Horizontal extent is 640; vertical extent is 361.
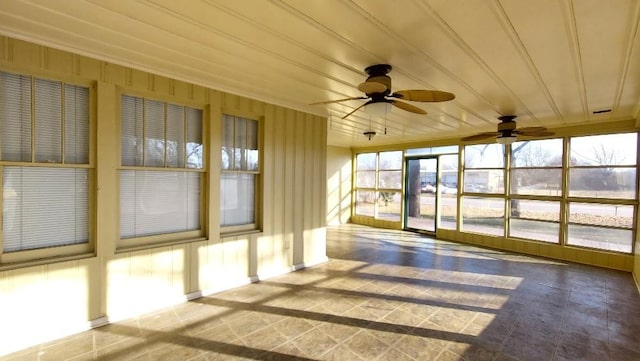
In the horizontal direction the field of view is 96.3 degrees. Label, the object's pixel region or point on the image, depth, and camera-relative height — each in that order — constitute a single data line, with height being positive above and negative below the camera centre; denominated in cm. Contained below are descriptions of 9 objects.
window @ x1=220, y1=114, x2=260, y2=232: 392 +6
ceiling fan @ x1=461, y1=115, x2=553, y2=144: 461 +75
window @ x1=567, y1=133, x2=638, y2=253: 496 -21
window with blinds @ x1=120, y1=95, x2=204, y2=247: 311 +7
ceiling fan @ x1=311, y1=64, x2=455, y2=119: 246 +81
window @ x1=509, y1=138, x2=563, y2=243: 568 -21
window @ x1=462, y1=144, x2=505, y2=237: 643 -24
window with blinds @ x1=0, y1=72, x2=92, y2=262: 248 +10
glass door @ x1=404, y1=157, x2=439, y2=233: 774 -44
